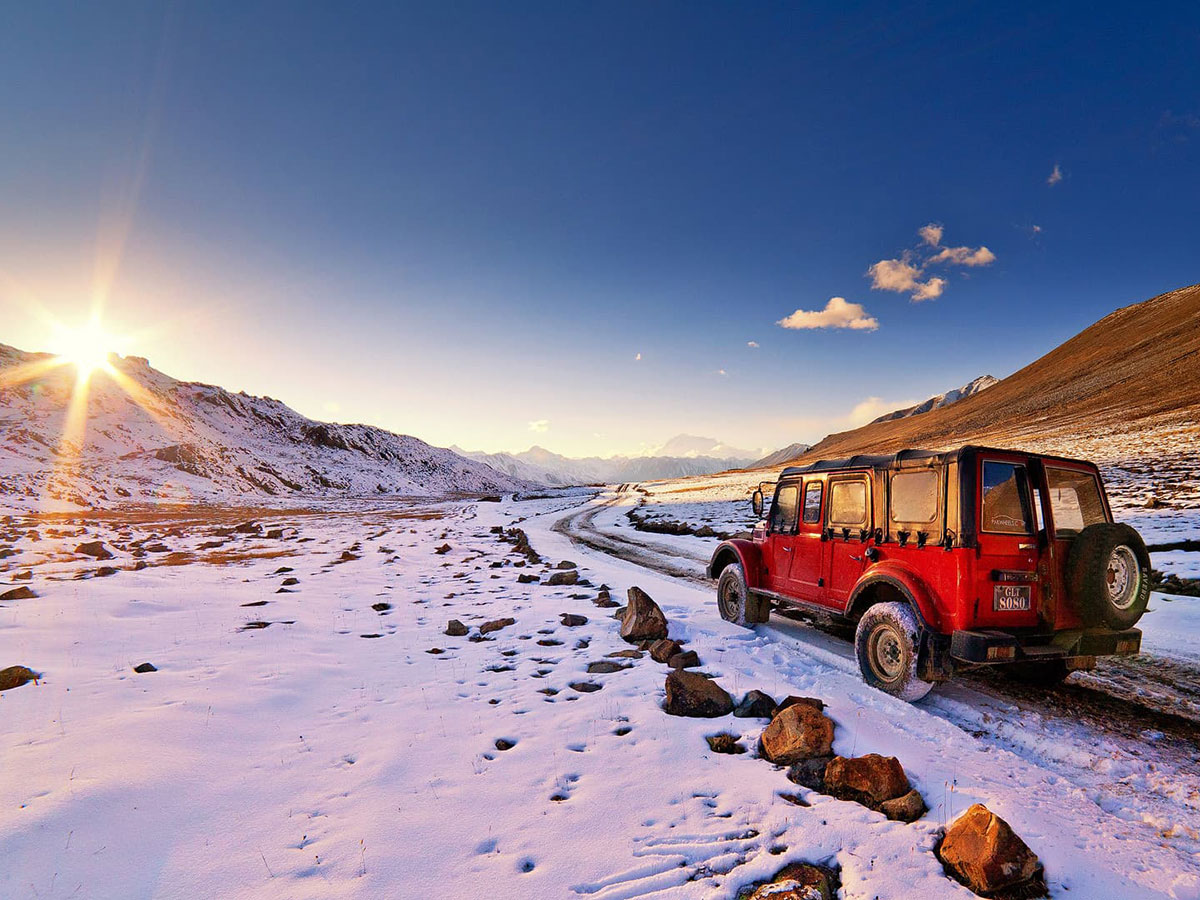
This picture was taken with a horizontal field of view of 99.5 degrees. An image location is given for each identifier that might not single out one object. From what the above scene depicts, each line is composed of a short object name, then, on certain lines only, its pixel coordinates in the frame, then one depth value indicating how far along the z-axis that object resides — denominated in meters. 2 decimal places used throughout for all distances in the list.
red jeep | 5.29
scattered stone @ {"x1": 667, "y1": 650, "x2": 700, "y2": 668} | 6.75
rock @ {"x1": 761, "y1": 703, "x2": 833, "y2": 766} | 4.32
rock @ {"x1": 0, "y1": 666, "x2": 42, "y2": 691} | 5.39
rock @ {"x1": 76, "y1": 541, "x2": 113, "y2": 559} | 14.77
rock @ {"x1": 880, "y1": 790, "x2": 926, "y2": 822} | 3.55
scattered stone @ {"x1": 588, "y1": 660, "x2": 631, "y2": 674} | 6.70
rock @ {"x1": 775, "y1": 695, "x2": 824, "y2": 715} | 4.73
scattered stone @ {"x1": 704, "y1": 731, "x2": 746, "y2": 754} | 4.60
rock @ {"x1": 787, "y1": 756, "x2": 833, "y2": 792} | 4.01
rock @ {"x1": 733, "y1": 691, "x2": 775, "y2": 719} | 5.23
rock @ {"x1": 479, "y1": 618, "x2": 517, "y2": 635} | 8.70
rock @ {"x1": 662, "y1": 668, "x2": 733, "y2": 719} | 5.31
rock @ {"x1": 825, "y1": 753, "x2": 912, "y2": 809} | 3.73
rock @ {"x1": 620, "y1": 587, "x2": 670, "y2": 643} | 7.85
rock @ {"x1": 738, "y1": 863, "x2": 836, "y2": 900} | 2.81
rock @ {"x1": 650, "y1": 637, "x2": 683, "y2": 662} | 7.01
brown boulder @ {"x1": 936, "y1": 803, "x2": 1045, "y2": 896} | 2.87
